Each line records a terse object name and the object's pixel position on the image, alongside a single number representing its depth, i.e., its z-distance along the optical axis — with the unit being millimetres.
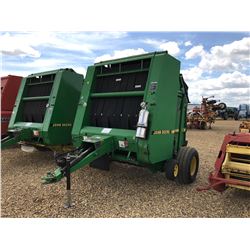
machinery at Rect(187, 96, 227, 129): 16234
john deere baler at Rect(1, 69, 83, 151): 5605
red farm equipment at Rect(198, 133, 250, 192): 3654
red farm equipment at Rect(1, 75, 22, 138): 7422
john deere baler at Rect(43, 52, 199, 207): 3922
